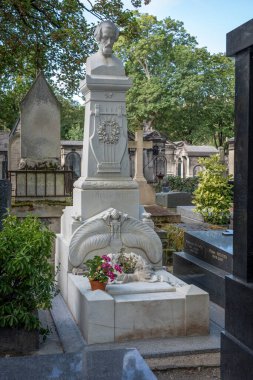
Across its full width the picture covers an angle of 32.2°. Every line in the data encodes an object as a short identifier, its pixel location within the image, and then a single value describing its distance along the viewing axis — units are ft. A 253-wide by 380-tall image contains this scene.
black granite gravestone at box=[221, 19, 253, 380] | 7.81
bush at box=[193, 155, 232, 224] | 38.86
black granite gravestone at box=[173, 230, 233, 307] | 19.44
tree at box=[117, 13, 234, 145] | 104.68
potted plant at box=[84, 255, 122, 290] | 15.52
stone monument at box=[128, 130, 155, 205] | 46.65
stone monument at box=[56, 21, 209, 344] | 14.98
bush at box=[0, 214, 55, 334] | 13.42
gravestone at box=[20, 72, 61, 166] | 38.58
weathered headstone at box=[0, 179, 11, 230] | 22.62
